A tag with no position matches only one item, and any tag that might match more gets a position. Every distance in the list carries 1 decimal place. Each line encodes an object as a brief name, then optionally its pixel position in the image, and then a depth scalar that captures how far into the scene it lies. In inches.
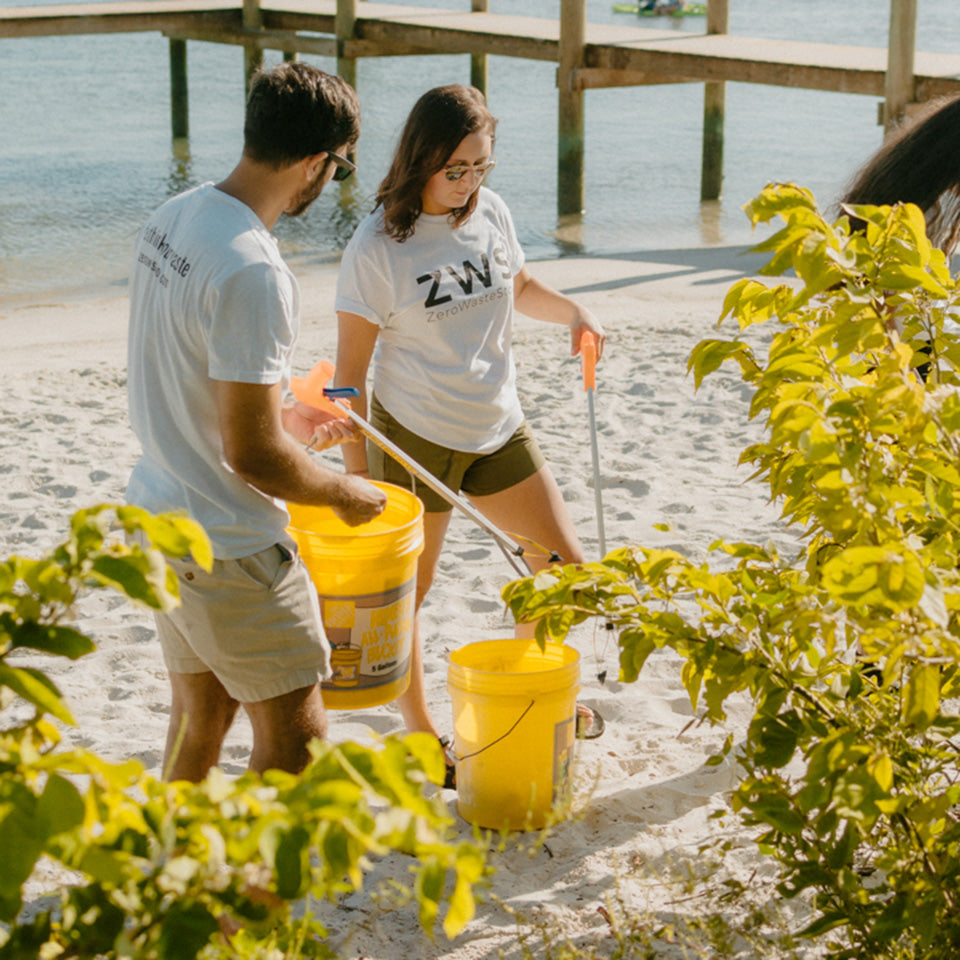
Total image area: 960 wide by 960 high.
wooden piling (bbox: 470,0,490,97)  671.8
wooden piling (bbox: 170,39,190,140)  799.7
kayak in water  1704.0
